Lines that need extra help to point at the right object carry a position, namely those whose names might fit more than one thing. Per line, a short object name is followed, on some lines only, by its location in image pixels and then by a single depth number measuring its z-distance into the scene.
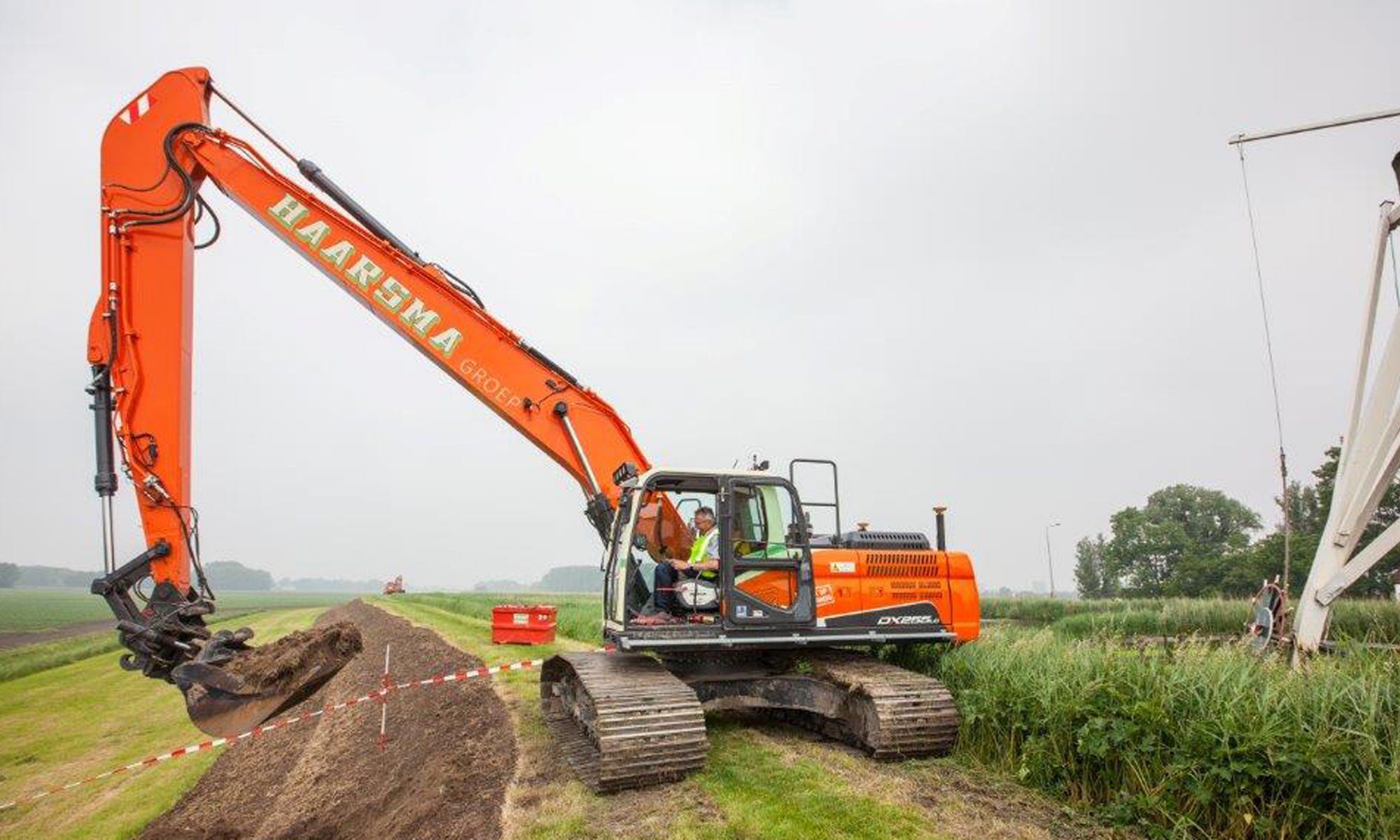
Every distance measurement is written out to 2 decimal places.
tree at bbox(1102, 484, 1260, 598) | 69.44
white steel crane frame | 10.70
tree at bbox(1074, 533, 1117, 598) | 81.25
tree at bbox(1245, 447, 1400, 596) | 46.66
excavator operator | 7.77
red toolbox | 19.02
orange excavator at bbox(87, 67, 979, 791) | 6.86
